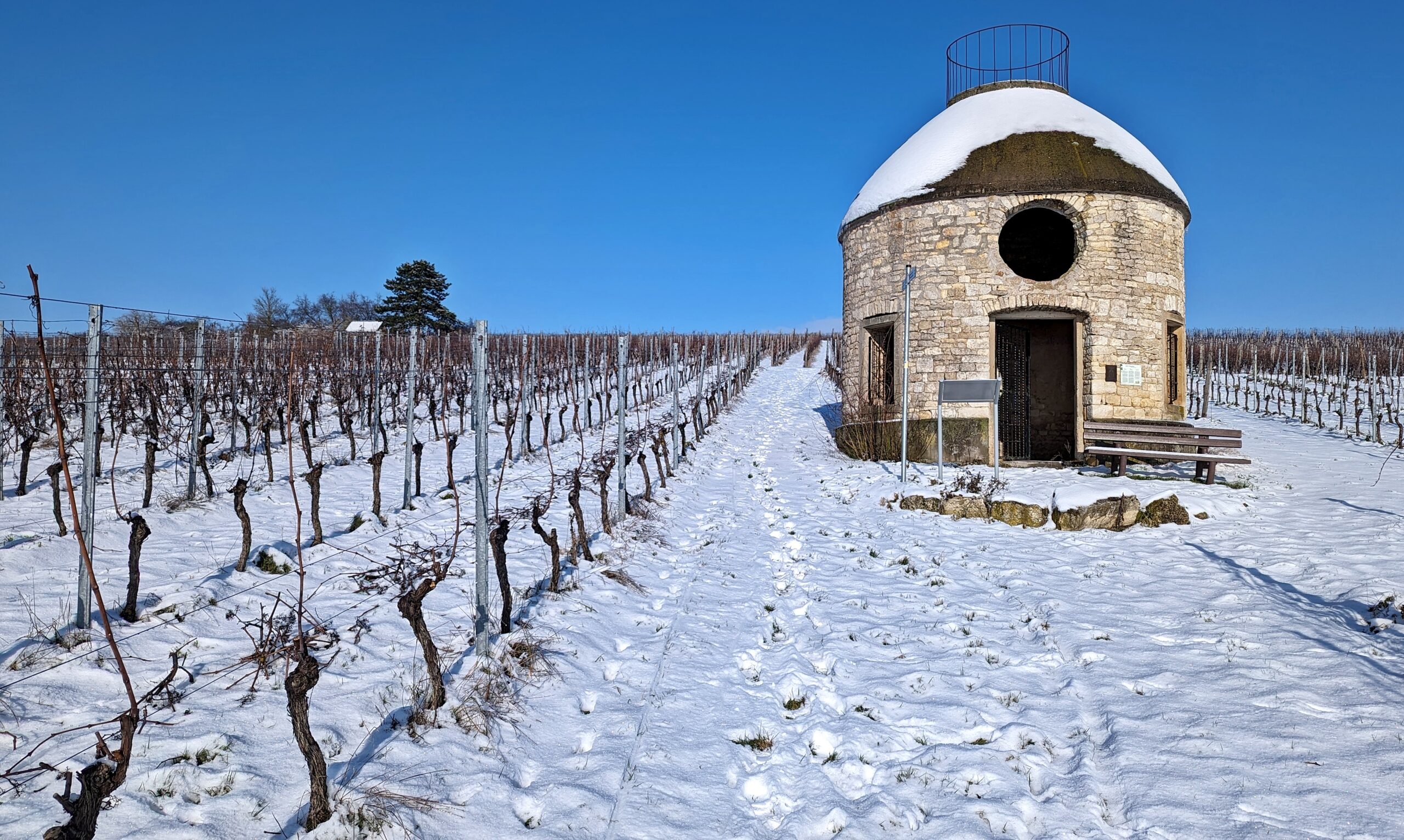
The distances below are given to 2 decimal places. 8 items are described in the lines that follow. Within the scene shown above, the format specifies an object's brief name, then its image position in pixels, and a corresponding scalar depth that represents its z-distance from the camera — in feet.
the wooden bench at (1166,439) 30.22
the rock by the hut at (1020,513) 26.48
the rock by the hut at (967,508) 27.63
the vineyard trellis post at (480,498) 13.78
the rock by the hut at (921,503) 28.71
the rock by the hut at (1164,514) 25.50
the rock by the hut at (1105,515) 25.45
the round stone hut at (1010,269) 34.50
